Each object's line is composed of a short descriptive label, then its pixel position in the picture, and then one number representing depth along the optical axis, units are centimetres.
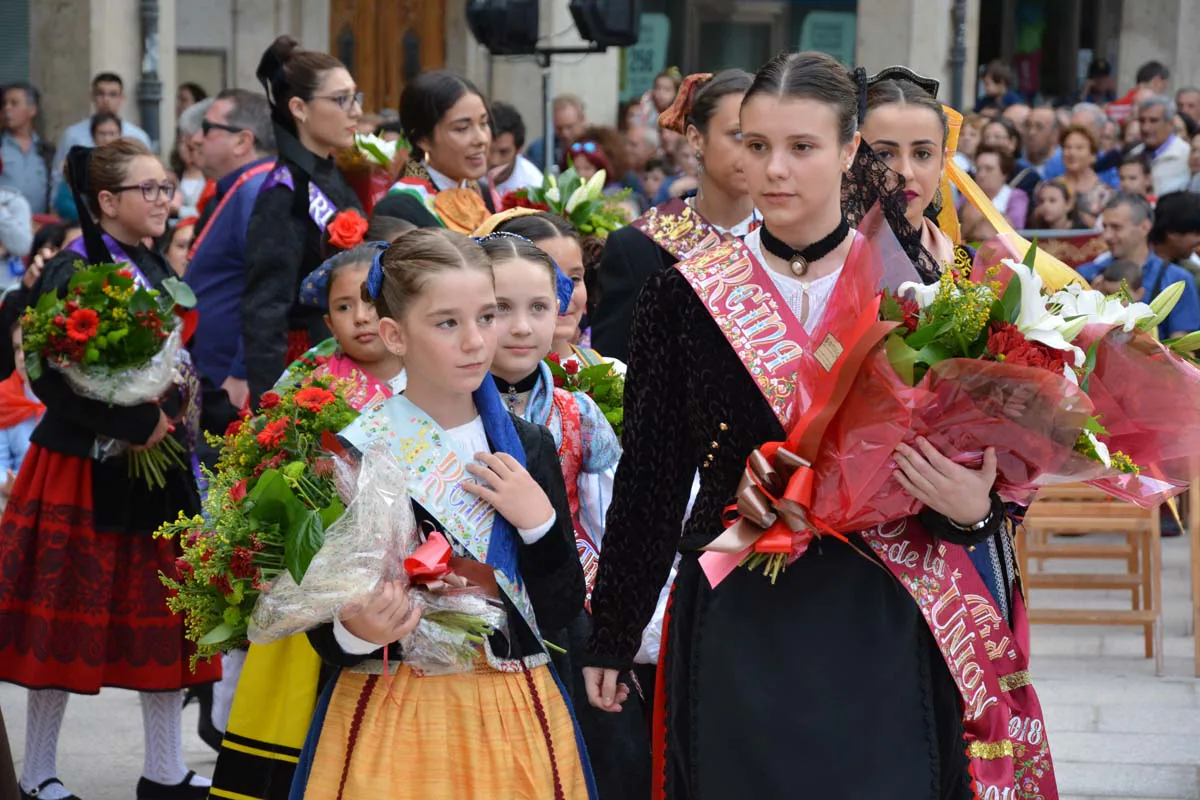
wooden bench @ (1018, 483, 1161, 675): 1485
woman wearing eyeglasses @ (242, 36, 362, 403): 1142
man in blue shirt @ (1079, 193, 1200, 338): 1903
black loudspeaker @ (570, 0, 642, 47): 2086
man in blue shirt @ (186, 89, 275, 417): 1220
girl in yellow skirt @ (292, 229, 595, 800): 664
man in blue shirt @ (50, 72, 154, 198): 2541
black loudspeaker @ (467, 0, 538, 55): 2062
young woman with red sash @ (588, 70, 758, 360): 973
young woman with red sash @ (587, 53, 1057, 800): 607
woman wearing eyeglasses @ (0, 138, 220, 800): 1062
